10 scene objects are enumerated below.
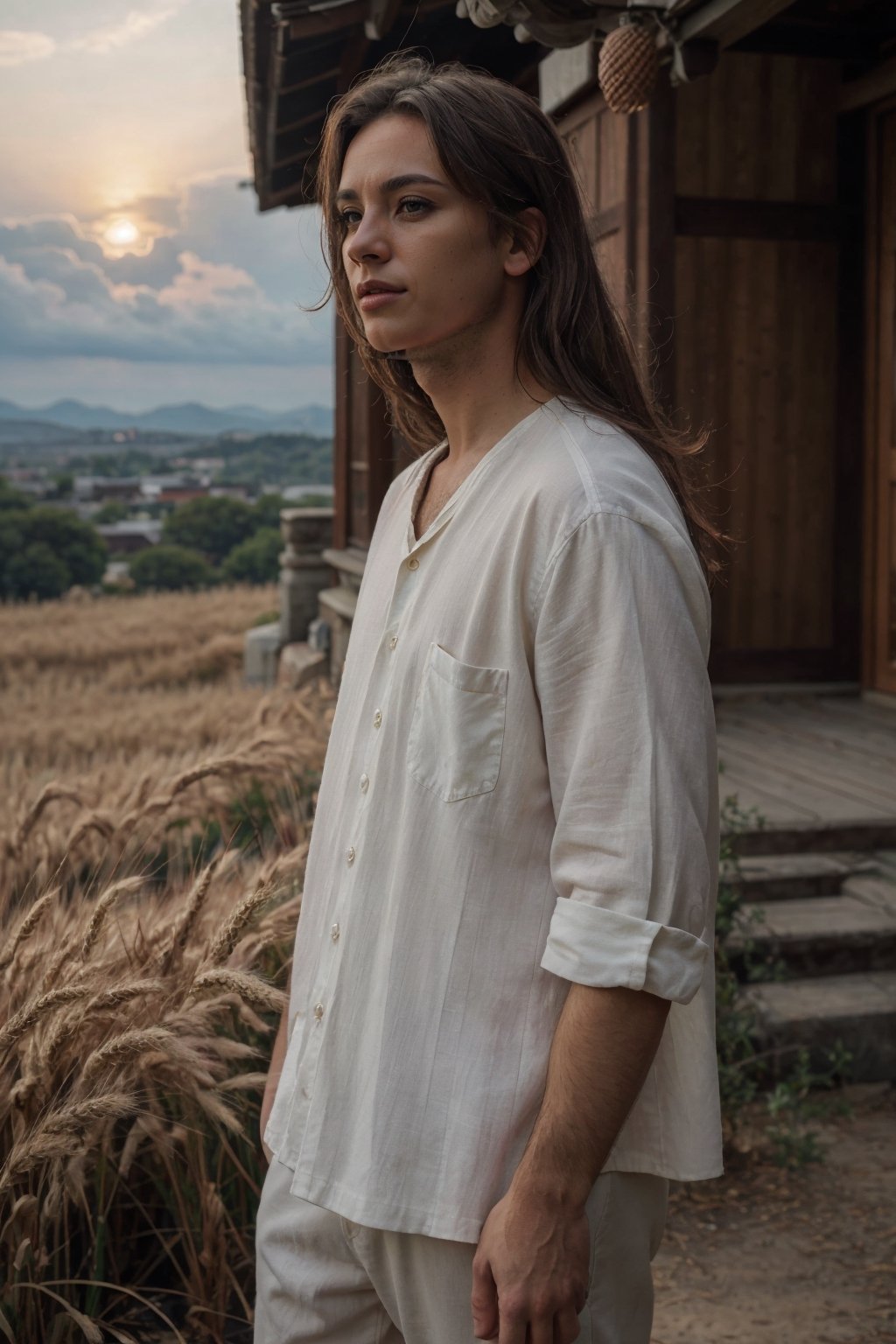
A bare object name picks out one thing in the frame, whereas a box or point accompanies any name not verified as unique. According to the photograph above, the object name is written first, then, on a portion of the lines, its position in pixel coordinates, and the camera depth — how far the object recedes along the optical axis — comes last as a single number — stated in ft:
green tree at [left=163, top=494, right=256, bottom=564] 86.48
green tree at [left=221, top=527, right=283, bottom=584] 83.97
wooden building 18.51
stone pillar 35.24
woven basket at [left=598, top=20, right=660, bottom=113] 13.76
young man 3.71
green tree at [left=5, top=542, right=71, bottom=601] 80.64
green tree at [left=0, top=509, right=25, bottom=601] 79.10
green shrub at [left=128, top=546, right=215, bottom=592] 78.79
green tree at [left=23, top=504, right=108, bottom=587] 81.71
